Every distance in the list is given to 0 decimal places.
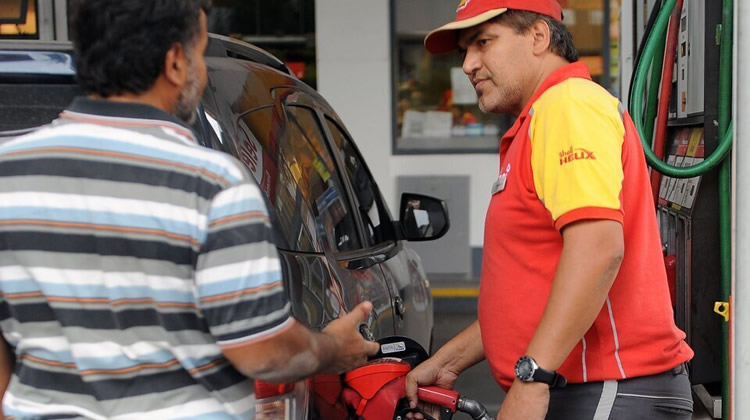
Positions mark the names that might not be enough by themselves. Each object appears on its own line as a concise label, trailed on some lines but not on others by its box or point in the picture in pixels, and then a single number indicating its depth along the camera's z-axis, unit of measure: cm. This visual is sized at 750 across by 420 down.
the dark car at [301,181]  273
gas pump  339
